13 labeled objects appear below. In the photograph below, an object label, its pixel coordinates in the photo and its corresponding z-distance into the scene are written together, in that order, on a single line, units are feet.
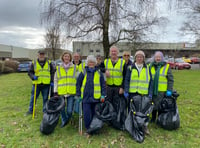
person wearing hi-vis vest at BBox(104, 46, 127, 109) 11.89
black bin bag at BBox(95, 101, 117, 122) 10.84
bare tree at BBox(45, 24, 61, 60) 71.69
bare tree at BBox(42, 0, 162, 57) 24.99
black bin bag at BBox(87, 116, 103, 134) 10.83
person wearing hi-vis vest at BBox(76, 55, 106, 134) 11.11
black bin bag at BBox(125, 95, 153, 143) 10.62
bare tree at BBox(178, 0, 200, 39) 48.32
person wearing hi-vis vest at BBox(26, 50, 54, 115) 14.23
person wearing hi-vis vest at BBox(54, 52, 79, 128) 12.34
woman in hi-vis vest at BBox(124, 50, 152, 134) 11.09
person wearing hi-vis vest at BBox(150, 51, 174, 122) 11.69
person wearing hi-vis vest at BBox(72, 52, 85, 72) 15.94
